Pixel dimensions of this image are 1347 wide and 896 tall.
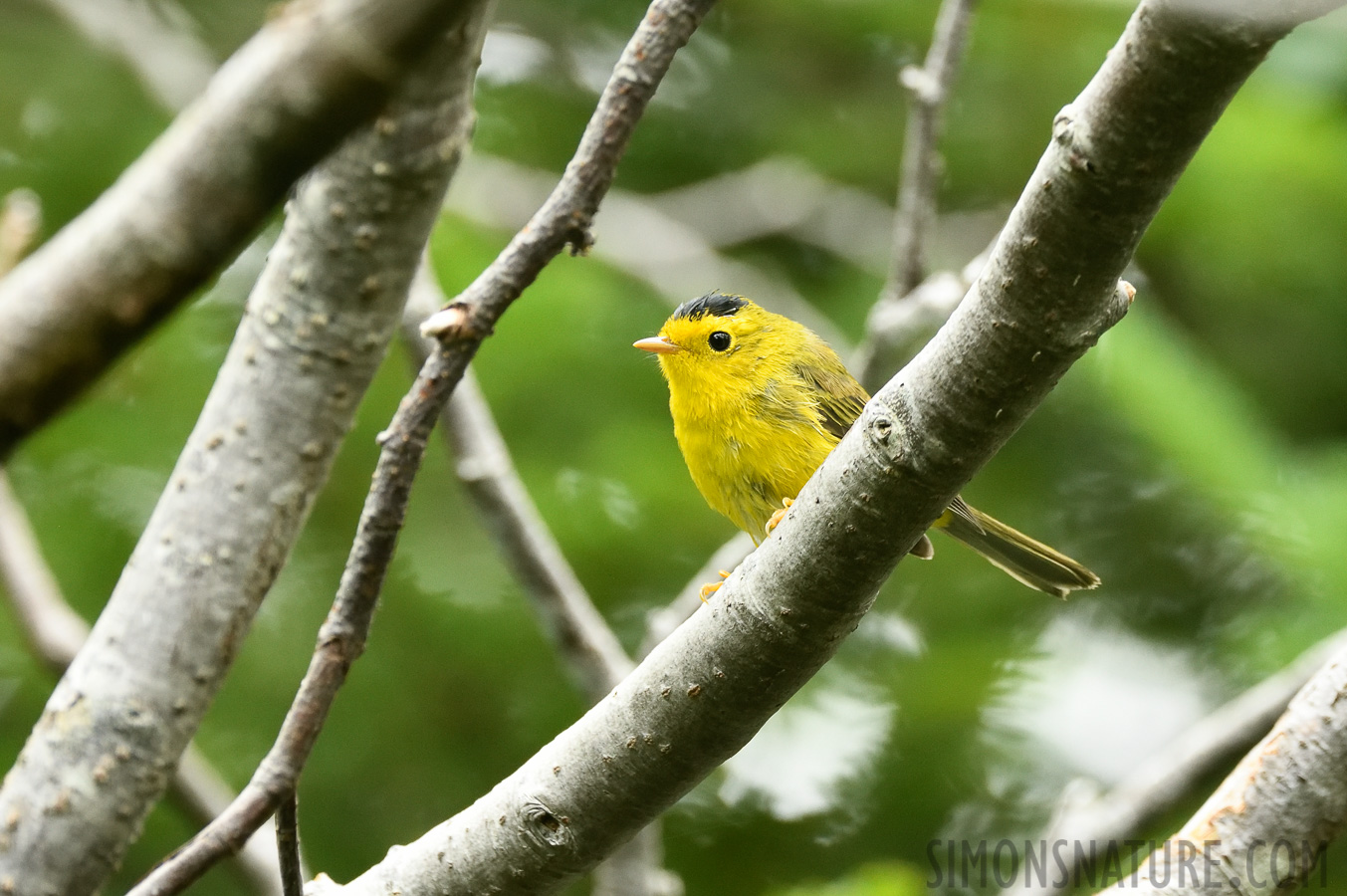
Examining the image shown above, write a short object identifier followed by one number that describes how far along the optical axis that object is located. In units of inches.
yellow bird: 254.1
